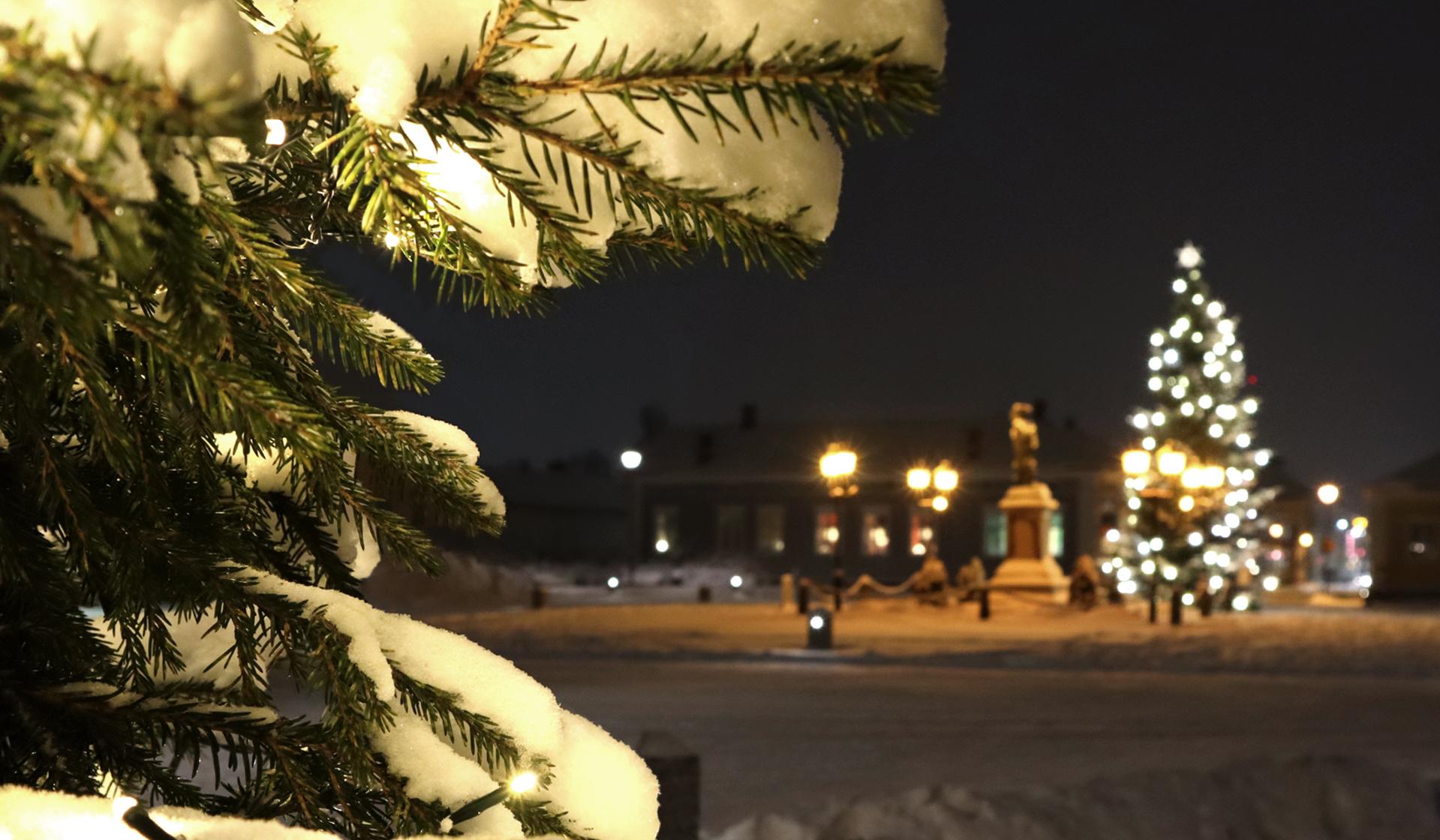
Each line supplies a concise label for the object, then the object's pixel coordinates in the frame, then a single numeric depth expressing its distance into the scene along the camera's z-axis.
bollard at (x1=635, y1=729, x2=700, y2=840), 6.68
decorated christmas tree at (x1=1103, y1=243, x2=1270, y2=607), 39.44
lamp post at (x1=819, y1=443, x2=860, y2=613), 25.36
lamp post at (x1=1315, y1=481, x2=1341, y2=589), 62.12
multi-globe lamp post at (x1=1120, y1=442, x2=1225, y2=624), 37.24
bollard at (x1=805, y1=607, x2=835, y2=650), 21.41
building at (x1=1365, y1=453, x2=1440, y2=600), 51.94
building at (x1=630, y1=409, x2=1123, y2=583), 59.00
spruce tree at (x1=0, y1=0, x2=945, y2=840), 0.88
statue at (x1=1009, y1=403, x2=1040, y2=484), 32.88
